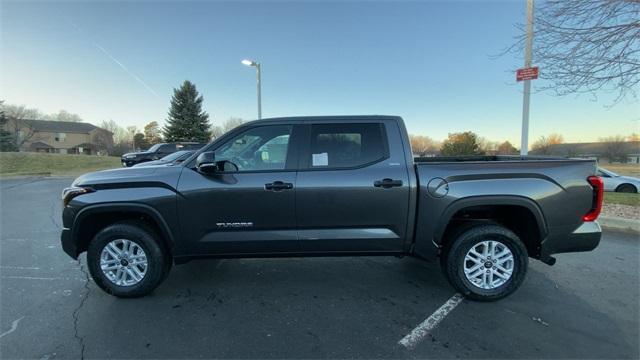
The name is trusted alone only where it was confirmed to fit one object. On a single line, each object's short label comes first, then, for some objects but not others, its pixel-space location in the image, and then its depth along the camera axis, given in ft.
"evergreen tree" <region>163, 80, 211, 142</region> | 136.15
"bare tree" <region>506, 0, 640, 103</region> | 17.70
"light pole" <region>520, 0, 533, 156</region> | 20.56
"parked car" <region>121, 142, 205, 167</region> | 62.80
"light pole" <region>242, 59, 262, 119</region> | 43.10
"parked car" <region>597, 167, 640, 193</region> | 40.00
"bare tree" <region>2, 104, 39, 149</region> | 185.21
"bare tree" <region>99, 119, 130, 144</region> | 292.94
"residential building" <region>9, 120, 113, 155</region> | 217.36
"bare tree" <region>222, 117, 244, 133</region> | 163.84
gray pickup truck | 10.66
